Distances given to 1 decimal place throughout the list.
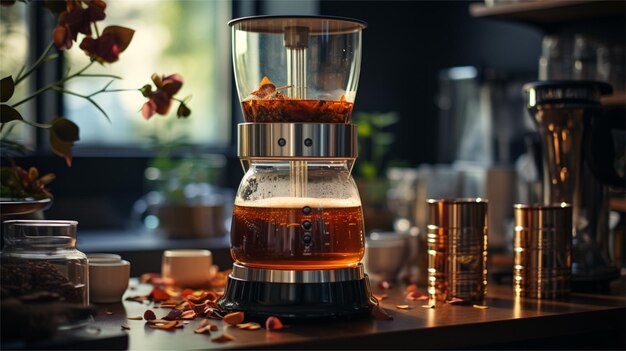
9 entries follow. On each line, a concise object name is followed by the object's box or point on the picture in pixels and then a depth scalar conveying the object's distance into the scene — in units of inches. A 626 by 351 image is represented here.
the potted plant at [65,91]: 47.8
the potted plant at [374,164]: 119.6
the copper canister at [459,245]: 57.4
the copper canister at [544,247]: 59.6
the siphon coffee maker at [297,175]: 51.5
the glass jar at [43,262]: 46.2
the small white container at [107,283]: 57.6
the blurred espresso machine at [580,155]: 67.1
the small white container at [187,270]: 65.4
